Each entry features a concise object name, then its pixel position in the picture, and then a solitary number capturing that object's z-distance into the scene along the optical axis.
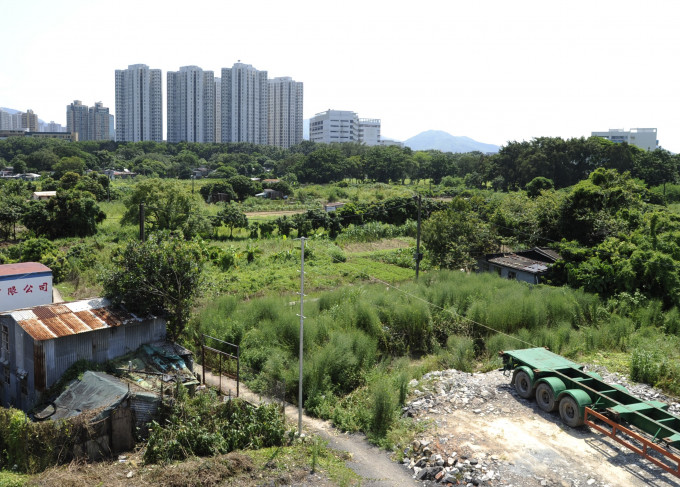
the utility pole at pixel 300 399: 12.48
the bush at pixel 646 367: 14.44
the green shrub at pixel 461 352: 16.59
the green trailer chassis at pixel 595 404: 10.76
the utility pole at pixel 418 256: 27.16
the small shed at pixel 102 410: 11.26
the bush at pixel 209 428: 11.30
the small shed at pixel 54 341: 13.20
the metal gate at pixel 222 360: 15.90
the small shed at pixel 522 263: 25.14
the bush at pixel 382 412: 12.98
